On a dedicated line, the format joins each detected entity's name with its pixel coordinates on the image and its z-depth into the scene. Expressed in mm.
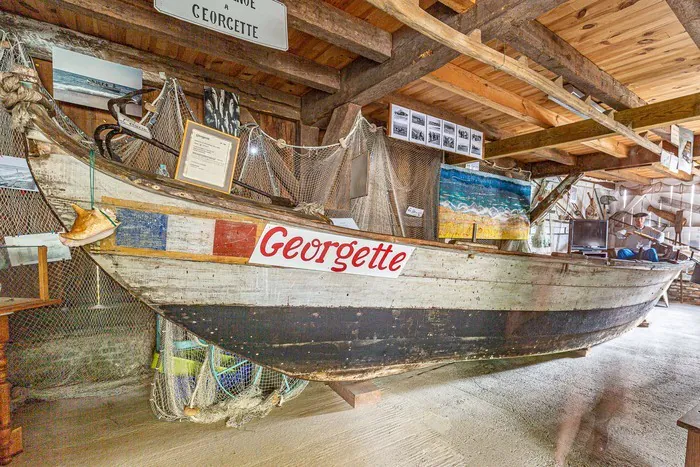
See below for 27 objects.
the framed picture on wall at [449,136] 3961
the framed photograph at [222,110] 2932
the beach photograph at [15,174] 2221
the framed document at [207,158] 1534
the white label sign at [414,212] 4367
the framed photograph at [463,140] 4113
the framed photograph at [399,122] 3496
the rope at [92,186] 1333
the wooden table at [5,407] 1665
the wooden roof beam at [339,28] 2006
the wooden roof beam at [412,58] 1782
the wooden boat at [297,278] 1400
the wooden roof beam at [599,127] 2930
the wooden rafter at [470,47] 1528
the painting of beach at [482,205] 4699
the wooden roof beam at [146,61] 2285
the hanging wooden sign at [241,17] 1673
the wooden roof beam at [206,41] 1973
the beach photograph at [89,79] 2381
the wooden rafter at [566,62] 2186
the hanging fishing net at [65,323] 2252
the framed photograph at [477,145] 4262
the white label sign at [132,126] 1487
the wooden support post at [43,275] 1931
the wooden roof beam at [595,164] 5023
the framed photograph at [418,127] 3673
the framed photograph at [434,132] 3833
